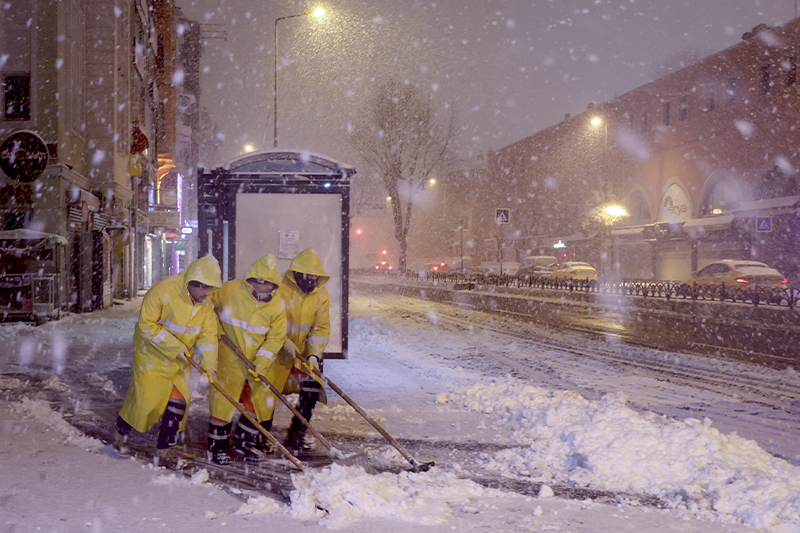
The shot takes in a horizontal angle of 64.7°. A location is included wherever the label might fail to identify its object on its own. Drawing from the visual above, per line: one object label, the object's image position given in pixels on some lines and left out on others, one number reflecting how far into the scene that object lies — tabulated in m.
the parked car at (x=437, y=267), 56.69
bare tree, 43.00
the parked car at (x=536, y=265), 39.56
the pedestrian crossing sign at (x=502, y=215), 30.03
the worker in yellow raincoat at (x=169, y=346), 4.75
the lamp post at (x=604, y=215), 43.09
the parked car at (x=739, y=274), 22.12
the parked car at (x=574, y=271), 36.62
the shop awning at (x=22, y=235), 16.09
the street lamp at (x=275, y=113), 23.70
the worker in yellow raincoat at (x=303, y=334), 5.45
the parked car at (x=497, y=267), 49.66
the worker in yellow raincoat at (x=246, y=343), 4.98
